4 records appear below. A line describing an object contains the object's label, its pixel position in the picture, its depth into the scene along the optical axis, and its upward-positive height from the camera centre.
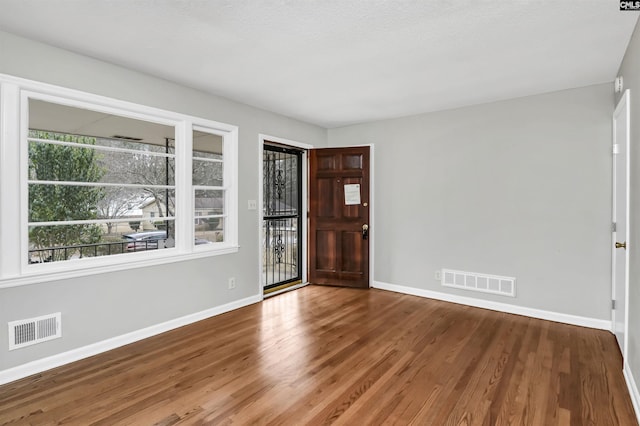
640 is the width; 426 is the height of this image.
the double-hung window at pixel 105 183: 2.50 +0.26
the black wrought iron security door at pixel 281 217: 4.84 -0.09
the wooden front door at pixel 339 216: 5.04 -0.08
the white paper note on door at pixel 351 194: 5.06 +0.26
